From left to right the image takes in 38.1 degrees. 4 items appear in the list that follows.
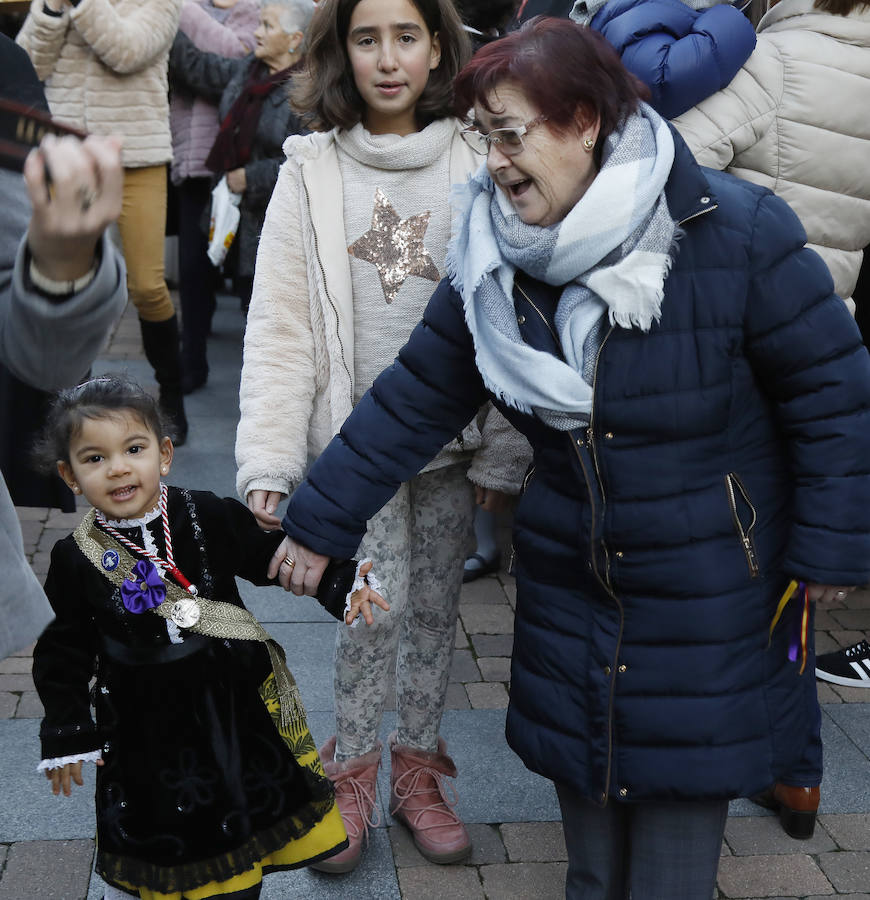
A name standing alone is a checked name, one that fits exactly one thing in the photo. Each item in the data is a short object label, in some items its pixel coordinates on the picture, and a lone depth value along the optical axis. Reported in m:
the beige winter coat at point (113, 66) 5.30
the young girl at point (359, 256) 2.83
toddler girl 2.43
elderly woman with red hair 2.26
